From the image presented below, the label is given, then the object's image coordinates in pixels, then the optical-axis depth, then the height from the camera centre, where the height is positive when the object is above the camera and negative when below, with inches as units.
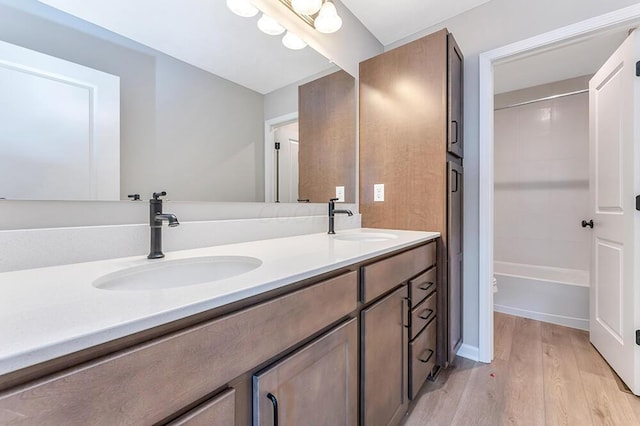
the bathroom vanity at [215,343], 13.9 -8.9
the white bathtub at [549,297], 88.0 -28.8
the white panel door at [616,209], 57.4 +0.4
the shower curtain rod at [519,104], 94.9 +41.1
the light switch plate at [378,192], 73.3 +5.3
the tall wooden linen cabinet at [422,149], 63.2 +15.3
